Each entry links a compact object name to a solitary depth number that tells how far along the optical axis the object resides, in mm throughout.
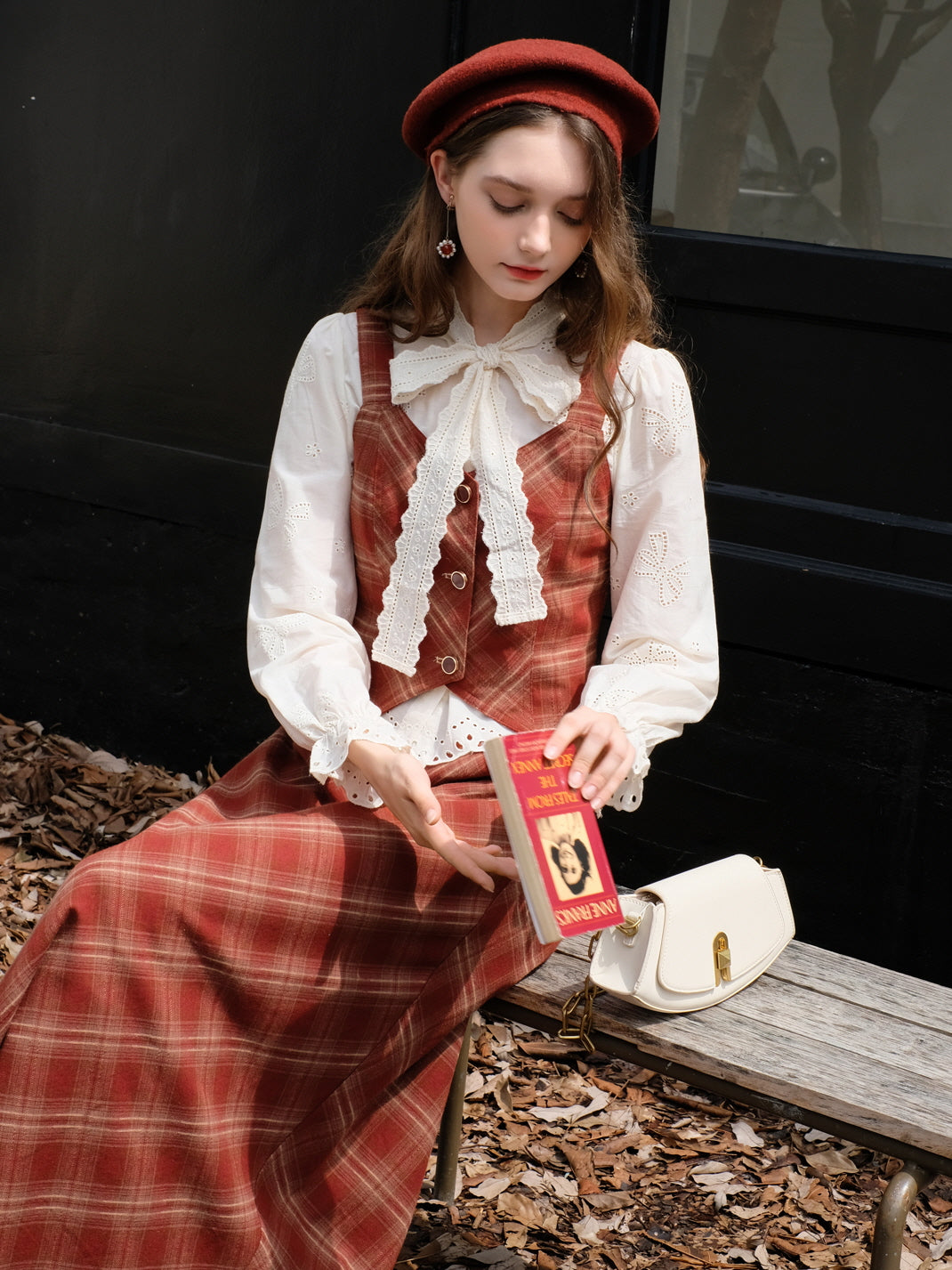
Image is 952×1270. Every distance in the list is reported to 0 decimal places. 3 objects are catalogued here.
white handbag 2121
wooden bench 1930
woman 1847
